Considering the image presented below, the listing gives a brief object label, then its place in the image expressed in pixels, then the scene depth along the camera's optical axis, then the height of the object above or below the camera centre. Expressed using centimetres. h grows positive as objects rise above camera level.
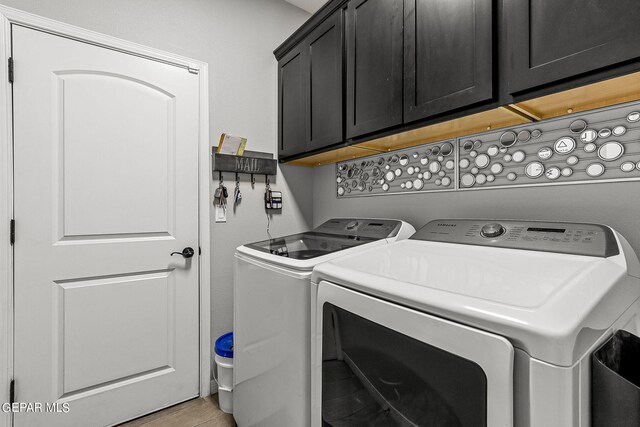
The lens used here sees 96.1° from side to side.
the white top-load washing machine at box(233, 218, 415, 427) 102 -41
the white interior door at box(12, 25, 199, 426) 147 -9
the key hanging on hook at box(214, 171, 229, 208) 200 +15
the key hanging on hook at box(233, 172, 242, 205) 208 +15
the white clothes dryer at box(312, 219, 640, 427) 50 -23
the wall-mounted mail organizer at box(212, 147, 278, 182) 197 +37
